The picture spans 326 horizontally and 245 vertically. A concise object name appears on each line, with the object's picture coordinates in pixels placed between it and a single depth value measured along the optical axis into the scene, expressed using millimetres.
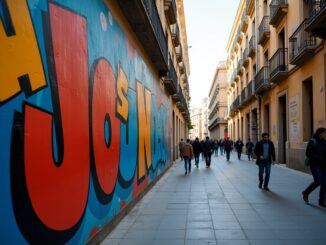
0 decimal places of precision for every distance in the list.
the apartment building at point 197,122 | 166325
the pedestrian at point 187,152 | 16547
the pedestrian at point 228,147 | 26766
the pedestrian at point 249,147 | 26258
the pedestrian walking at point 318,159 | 8000
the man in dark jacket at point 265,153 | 10797
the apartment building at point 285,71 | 14641
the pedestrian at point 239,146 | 27941
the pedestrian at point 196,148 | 20847
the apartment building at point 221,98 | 67062
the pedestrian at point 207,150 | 20578
